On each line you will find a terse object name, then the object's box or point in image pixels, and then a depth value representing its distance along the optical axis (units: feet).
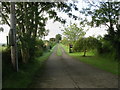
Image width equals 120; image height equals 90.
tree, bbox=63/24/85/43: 100.72
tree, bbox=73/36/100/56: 53.22
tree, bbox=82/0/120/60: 39.74
